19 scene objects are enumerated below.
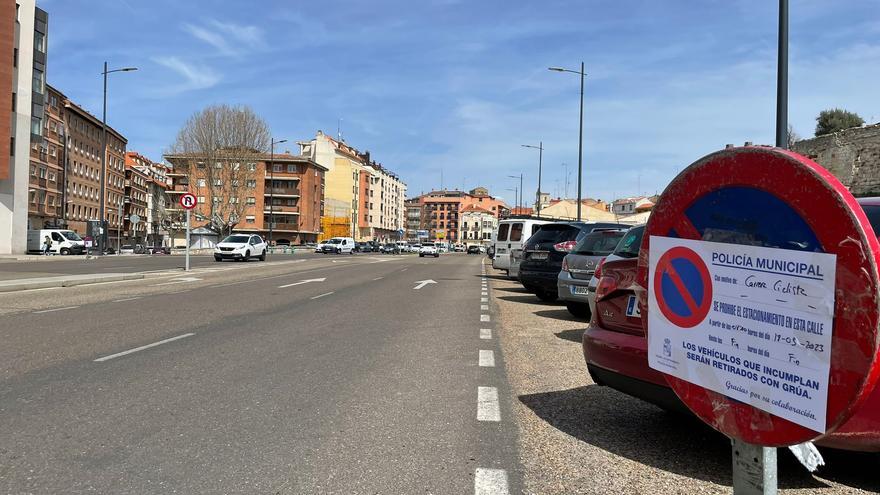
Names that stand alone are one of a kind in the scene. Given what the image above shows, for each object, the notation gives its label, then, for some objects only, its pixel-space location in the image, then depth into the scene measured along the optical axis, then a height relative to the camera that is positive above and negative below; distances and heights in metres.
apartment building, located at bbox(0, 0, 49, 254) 39.66 +8.83
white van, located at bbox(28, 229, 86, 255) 43.41 -0.72
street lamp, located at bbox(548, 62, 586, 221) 28.36 +4.49
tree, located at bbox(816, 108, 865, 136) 51.59 +11.71
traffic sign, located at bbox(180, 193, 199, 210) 23.10 +1.32
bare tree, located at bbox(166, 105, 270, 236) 56.47 +7.50
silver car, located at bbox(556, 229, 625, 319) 10.23 -0.29
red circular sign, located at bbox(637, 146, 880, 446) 1.62 +0.07
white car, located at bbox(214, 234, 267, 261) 34.69 -0.65
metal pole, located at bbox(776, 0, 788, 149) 8.75 +2.48
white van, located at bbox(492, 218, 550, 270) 21.00 +0.33
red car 3.62 -0.64
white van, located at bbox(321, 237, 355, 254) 65.88 -0.66
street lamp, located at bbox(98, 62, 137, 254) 39.27 +0.50
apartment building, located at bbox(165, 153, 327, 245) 96.56 +5.80
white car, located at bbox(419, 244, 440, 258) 63.78 -0.88
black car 12.93 -0.11
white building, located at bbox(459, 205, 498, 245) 168.88 +5.25
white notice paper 1.70 -0.22
